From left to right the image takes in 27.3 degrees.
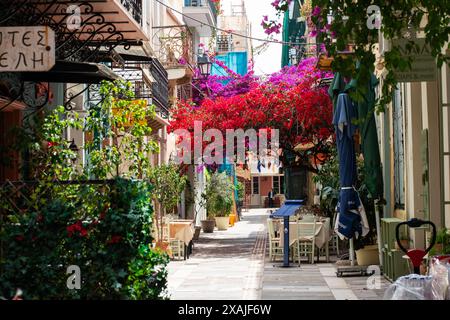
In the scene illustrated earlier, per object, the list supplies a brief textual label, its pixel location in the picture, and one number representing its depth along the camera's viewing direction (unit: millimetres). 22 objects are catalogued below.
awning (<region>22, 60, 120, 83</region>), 11469
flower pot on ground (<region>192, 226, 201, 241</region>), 28747
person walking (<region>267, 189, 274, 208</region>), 68200
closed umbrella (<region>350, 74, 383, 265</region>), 15906
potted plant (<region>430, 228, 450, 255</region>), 10312
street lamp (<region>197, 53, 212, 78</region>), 31453
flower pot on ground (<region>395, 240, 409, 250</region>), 13902
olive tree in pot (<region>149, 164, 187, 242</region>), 22294
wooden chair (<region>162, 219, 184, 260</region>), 20922
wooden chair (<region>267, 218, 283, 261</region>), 20078
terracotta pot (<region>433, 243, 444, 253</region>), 10377
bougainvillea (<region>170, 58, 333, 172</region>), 25016
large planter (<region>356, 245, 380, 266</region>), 17172
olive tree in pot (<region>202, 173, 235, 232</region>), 36875
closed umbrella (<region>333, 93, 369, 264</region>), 16453
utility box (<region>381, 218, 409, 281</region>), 13867
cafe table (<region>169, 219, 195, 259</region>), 20922
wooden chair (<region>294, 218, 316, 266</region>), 19297
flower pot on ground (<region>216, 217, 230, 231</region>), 38156
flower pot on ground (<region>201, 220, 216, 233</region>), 35600
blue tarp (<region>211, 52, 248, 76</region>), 58925
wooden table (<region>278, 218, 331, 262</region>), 19453
